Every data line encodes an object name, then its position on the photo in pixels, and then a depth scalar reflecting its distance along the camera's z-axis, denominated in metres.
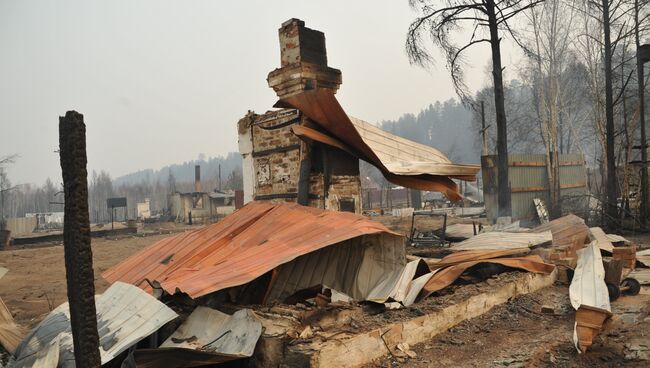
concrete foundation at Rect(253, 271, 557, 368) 3.63
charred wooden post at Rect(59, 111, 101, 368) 2.65
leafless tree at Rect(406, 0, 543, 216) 12.35
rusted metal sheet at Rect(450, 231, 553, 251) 6.86
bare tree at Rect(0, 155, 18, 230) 52.39
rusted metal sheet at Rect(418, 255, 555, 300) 5.29
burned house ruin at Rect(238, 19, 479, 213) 6.62
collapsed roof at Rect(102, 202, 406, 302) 4.49
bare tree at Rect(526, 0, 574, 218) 24.64
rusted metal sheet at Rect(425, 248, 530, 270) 5.95
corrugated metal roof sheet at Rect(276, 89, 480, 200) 6.38
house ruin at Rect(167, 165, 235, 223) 39.91
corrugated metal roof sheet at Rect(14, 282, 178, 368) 3.85
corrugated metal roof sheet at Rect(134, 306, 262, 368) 3.77
